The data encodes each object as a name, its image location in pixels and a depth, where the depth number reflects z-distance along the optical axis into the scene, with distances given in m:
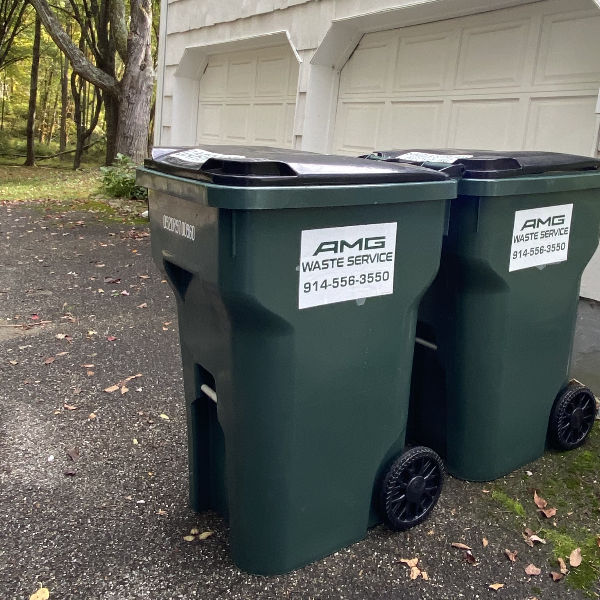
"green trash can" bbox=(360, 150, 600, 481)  2.52
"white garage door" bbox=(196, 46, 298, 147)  7.57
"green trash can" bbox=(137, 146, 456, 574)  1.88
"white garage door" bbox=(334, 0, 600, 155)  4.32
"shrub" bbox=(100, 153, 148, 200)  11.41
